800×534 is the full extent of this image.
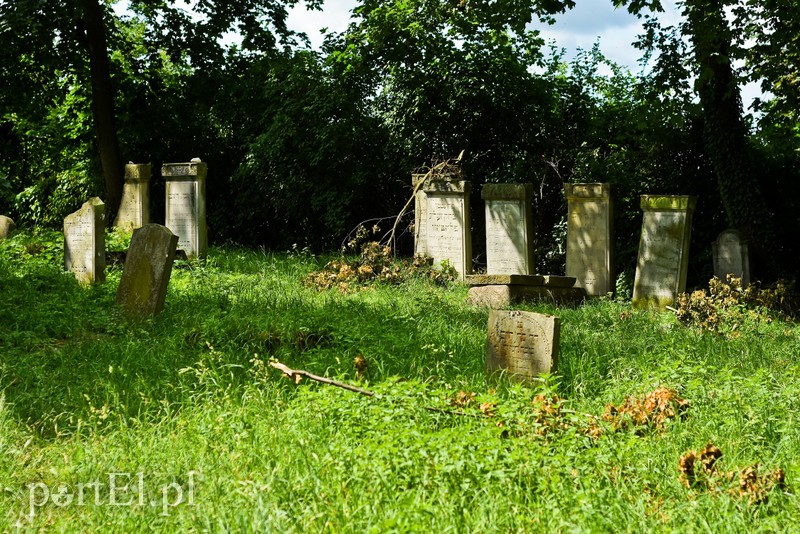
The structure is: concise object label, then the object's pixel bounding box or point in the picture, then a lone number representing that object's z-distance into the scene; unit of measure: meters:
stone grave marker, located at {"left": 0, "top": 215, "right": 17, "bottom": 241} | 17.68
